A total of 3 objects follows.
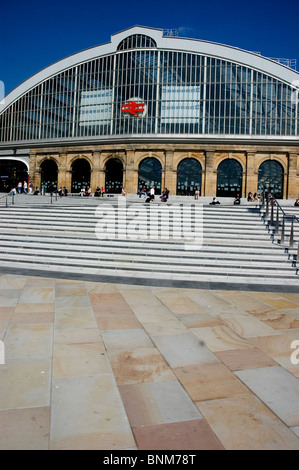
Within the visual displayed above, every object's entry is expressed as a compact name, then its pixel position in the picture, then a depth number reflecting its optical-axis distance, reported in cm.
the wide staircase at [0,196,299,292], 1109
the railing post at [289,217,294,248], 1319
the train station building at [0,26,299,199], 3981
